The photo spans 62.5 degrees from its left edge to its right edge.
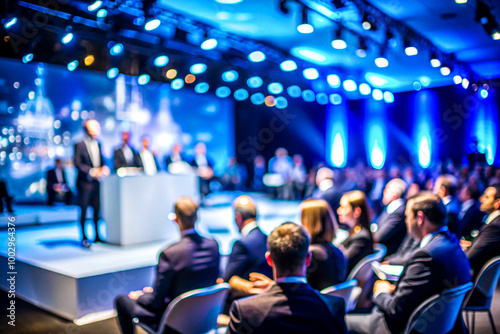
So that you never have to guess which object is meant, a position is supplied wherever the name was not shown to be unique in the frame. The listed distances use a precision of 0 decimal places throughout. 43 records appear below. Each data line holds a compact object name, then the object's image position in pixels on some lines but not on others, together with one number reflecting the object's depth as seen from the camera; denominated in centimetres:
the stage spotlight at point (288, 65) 969
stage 346
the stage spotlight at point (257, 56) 892
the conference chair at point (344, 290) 217
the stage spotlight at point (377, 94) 1231
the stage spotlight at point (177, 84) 1088
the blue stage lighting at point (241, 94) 1236
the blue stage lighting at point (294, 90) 1149
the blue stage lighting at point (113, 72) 902
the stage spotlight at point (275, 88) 1142
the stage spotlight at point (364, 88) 1128
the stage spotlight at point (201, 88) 1141
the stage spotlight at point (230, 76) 1023
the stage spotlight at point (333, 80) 1108
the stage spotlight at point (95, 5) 516
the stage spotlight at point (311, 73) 1052
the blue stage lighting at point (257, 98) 1243
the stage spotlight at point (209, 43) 725
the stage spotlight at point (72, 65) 845
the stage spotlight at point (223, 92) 1231
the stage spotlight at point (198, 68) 947
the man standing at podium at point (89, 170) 434
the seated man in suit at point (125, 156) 491
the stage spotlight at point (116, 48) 697
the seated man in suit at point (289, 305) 137
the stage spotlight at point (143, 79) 967
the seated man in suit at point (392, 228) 367
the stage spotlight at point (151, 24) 573
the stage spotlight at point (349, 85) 1117
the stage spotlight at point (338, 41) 657
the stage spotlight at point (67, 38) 639
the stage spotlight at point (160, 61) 867
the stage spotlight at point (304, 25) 572
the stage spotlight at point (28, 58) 794
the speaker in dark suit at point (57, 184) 812
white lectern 443
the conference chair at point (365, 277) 267
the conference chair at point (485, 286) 263
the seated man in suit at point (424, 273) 205
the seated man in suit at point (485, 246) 303
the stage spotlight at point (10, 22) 555
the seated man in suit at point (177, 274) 233
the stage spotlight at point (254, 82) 1074
